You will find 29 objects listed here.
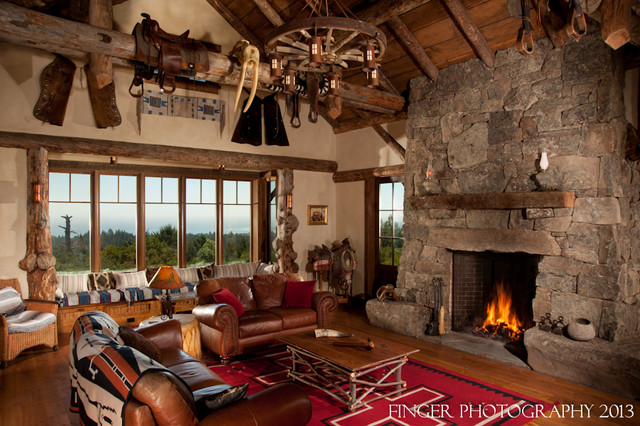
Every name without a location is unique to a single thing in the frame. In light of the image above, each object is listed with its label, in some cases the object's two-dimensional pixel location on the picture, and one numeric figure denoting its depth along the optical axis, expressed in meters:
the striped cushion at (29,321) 4.92
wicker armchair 4.78
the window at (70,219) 7.14
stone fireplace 4.50
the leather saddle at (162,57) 4.62
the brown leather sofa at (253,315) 4.96
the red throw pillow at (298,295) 5.88
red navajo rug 3.62
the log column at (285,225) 8.07
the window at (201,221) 8.33
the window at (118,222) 7.50
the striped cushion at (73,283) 6.62
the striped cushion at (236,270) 7.86
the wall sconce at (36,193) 5.82
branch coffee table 3.76
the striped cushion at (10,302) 5.09
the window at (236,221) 8.77
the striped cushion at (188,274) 7.61
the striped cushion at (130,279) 7.03
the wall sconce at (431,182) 6.13
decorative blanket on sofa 2.31
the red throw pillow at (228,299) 5.20
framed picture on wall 8.46
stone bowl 4.39
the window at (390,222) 7.64
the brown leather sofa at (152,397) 2.22
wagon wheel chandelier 3.20
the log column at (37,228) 5.82
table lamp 4.89
